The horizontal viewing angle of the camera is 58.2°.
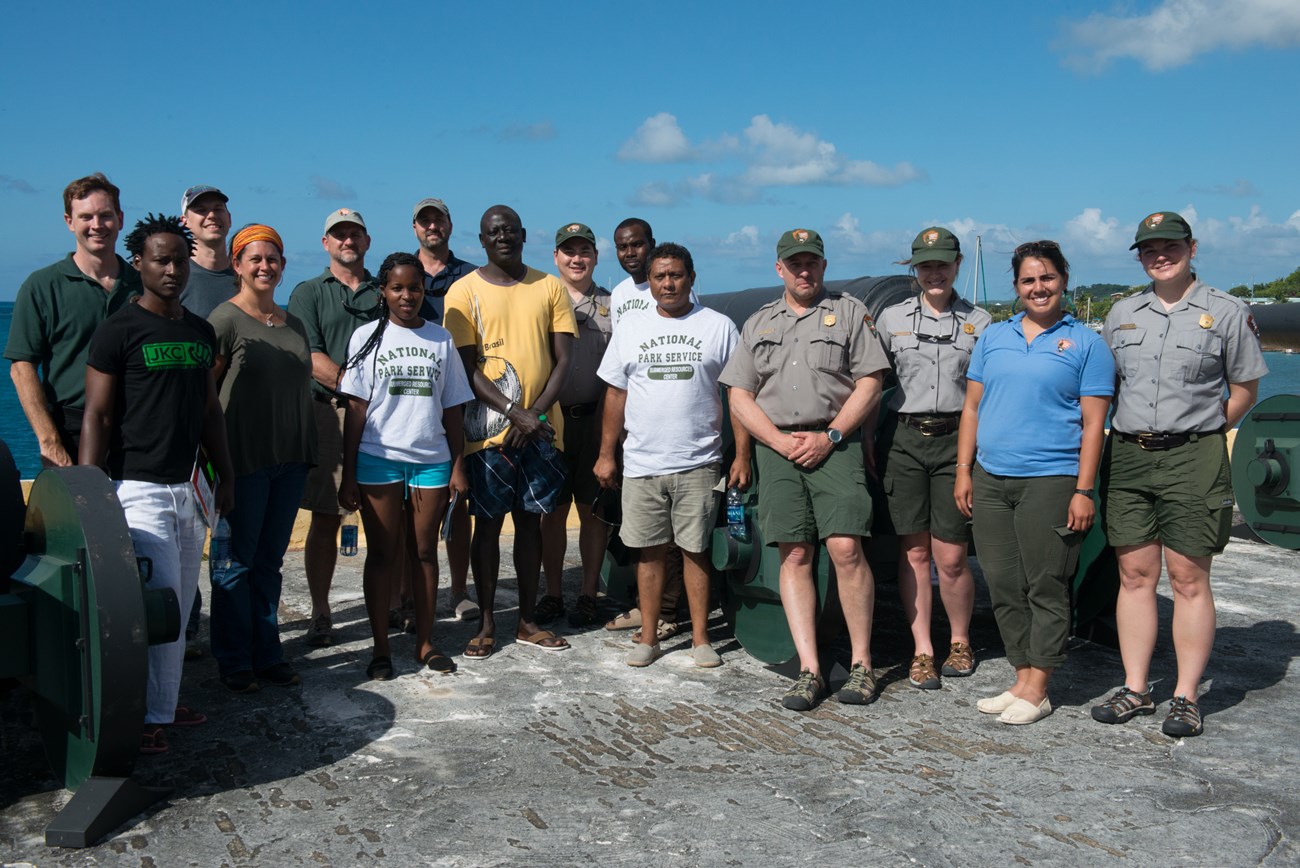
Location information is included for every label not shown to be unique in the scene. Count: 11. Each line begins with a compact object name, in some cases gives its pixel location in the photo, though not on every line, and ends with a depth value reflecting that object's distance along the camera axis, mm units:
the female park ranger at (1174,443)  4234
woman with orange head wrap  4637
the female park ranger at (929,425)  4773
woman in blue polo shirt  4305
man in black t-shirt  3846
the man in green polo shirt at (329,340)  5340
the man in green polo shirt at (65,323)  4285
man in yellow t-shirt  5203
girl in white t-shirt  4809
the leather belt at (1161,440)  4273
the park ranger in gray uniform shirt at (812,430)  4621
